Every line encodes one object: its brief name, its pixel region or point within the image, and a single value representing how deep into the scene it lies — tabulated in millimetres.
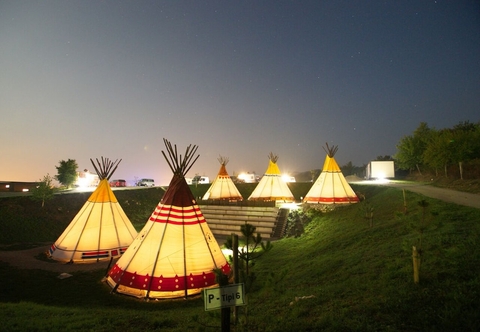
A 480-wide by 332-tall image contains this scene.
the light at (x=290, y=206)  20953
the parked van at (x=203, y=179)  51481
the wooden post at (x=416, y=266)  5648
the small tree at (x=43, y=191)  20156
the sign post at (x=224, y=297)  3732
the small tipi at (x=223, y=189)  28719
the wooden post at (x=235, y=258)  4566
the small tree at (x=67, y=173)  36281
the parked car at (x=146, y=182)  48062
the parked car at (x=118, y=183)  45469
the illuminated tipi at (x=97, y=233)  13148
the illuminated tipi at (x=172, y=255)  8570
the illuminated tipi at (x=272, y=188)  25859
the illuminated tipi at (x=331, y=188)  20656
